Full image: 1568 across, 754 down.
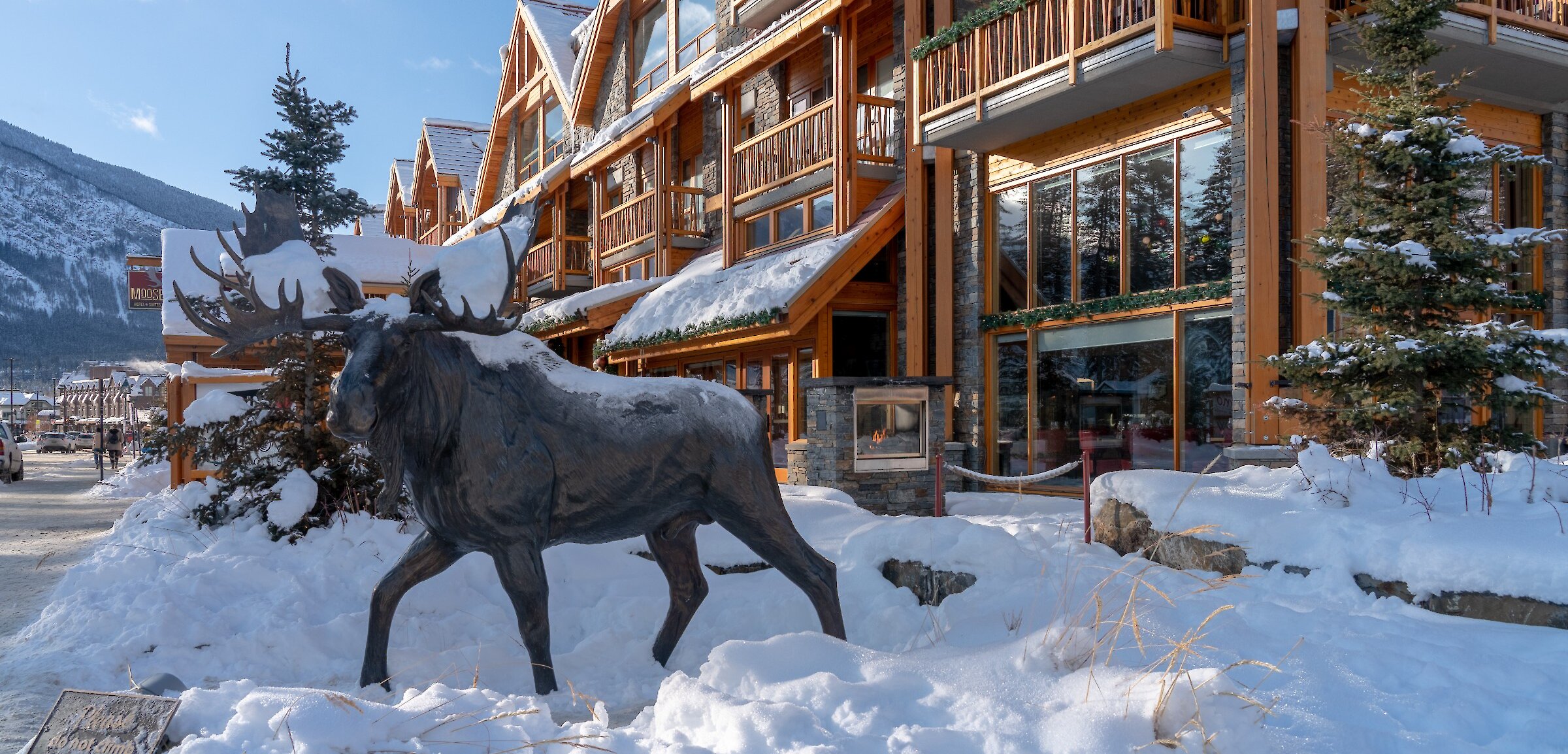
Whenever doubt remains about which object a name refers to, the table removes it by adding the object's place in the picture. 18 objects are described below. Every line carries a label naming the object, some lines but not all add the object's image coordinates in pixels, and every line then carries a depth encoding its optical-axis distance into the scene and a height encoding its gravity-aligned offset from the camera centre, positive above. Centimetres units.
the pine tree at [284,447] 884 -53
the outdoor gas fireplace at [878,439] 1017 -54
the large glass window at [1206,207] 1038 +192
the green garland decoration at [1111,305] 1039 +93
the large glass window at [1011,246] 1270 +184
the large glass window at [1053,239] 1222 +184
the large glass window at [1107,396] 1100 -12
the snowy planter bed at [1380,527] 468 -80
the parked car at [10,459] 2259 -154
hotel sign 2483 +272
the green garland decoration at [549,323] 1797 +128
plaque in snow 245 -85
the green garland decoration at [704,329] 1236 +83
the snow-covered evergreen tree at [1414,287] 755 +78
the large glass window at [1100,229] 1162 +187
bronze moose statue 452 -28
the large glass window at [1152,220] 1103 +189
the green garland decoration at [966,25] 1132 +435
